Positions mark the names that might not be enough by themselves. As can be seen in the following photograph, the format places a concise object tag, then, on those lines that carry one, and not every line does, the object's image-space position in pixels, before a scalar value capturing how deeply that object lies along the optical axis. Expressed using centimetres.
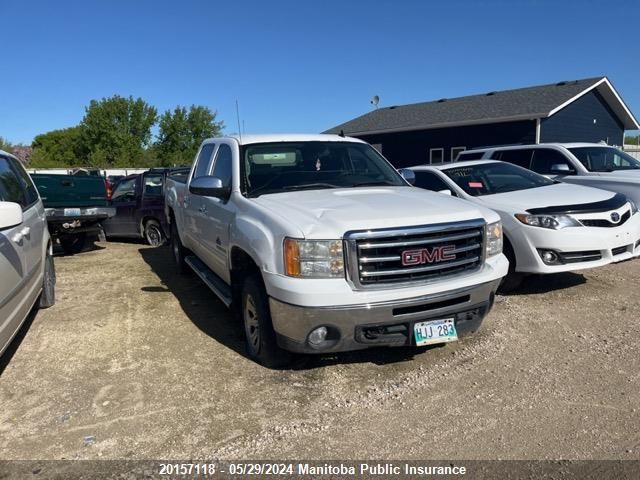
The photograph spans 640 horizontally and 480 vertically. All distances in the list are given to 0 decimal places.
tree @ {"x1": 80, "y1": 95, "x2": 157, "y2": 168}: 5925
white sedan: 557
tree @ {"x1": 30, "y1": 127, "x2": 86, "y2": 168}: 6238
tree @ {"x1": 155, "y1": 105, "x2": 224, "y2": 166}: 6056
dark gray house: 2059
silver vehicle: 366
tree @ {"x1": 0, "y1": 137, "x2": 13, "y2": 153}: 6100
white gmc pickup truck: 347
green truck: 923
